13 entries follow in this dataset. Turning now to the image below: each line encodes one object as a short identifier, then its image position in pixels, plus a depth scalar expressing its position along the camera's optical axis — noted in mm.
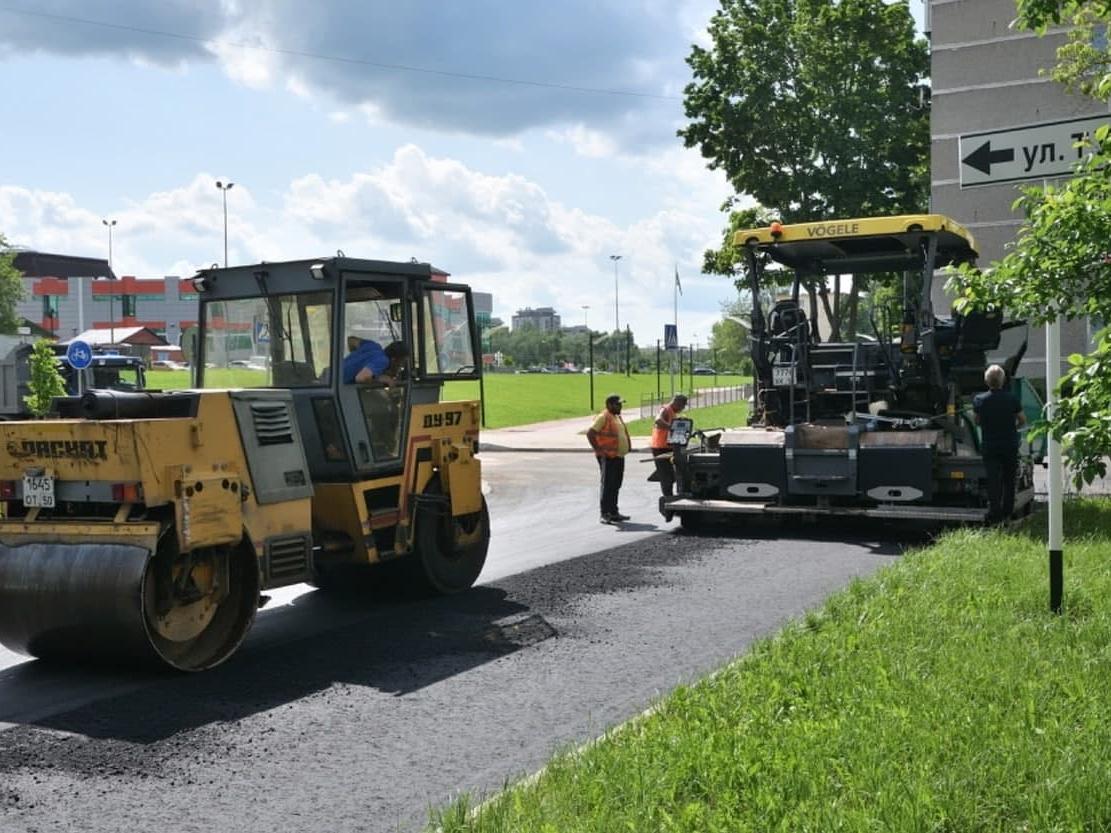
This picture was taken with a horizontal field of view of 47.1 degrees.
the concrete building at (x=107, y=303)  121625
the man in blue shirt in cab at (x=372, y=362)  8898
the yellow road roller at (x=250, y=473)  6941
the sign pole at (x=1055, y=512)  7250
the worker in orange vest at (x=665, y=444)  15094
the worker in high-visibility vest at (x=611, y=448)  14633
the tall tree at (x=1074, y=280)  4963
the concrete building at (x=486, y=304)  125038
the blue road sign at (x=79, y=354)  24781
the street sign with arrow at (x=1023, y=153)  6953
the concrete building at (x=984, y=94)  35281
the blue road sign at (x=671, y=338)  30312
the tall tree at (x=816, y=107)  35406
